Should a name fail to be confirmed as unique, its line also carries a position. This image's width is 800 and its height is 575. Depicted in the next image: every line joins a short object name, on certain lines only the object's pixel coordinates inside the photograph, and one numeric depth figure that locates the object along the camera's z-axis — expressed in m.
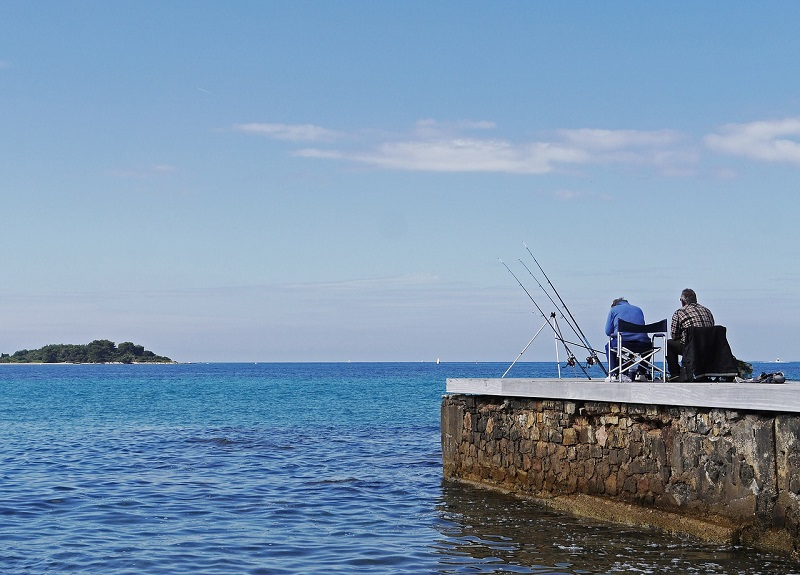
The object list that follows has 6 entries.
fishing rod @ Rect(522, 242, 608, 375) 13.84
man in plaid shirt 11.84
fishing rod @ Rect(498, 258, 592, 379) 14.07
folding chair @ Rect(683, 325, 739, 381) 11.33
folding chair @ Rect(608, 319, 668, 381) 12.13
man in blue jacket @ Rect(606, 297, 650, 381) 12.83
